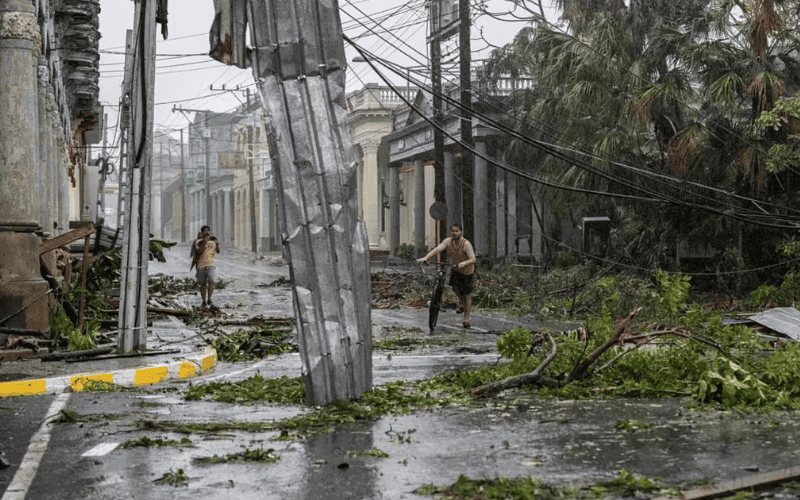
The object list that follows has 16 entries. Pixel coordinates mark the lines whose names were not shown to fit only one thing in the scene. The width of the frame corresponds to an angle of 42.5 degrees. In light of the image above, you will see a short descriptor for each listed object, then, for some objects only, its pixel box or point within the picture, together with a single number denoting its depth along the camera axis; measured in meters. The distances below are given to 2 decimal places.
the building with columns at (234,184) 82.69
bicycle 16.73
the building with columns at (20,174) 12.92
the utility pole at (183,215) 111.06
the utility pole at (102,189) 42.81
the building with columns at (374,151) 52.03
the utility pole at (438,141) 29.88
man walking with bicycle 17.77
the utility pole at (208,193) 89.19
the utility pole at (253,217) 73.81
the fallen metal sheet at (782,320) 14.27
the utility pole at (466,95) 27.22
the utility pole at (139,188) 12.25
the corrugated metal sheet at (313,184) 8.55
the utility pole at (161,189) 137.75
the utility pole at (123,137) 21.97
